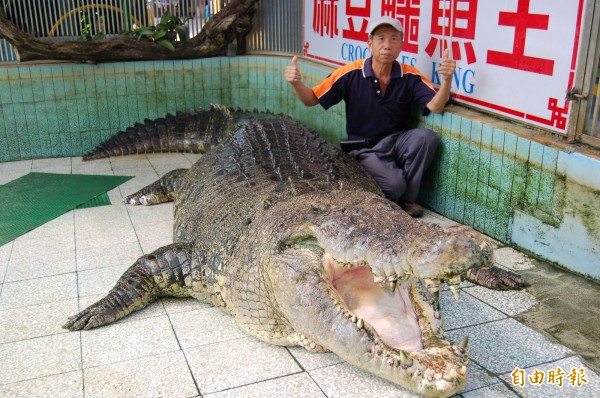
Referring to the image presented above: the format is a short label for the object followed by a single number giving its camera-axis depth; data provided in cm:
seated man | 421
